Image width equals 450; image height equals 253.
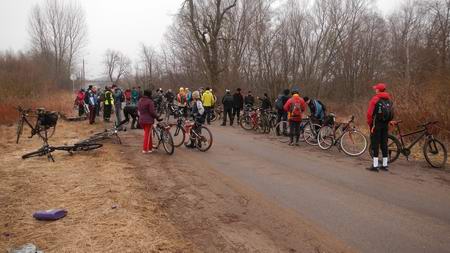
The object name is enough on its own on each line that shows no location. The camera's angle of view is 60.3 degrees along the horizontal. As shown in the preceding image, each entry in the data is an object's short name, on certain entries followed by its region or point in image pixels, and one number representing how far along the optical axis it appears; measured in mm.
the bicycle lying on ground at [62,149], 10148
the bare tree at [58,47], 53053
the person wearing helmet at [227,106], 19266
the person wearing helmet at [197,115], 11945
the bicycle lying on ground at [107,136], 12272
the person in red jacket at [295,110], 12938
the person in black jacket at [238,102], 19547
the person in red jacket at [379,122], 9258
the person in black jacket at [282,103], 15719
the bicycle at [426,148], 9656
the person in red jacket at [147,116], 11133
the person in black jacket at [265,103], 18547
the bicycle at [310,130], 13298
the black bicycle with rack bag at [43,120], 11672
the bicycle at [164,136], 11086
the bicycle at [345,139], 11320
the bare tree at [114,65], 98731
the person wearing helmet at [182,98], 20017
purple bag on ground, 5660
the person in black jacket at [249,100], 21828
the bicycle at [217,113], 22606
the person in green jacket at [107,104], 19234
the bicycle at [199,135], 11828
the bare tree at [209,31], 32156
